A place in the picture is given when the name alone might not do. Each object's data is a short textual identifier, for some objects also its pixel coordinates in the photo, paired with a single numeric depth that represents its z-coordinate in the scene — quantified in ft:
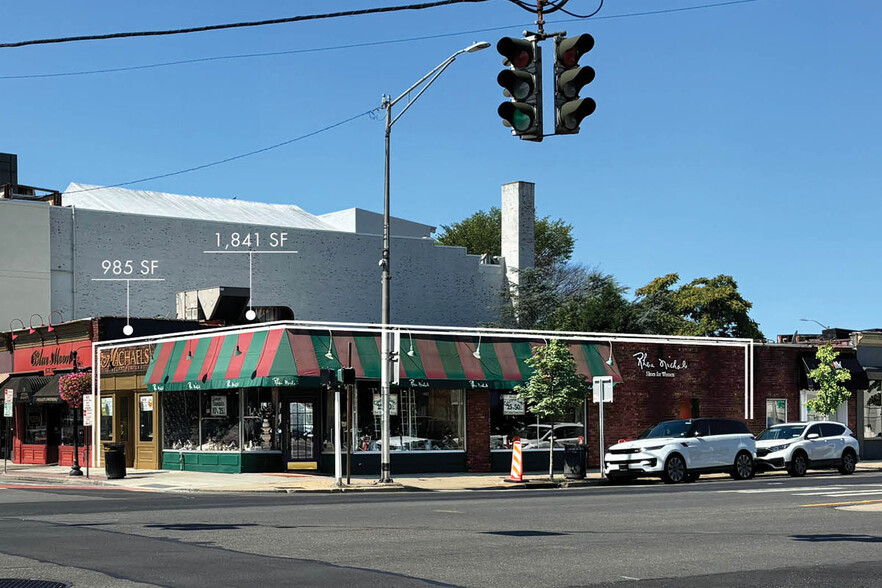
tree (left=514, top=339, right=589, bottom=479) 104.37
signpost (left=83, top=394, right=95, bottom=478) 106.40
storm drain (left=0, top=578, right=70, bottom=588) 33.22
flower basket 121.70
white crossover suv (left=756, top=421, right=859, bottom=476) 108.27
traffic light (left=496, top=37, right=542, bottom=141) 39.70
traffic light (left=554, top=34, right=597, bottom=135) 39.11
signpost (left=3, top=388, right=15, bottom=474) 125.70
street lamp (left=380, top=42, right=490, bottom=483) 94.17
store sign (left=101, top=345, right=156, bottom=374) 122.07
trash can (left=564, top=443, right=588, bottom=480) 103.09
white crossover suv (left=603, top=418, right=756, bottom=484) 96.78
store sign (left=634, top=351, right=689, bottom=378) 127.44
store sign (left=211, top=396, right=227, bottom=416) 111.86
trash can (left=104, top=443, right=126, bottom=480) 105.70
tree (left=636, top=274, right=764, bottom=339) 245.04
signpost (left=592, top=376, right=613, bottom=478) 104.93
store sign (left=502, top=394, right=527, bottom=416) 117.80
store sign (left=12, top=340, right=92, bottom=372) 131.95
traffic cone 100.32
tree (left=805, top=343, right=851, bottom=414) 136.98
